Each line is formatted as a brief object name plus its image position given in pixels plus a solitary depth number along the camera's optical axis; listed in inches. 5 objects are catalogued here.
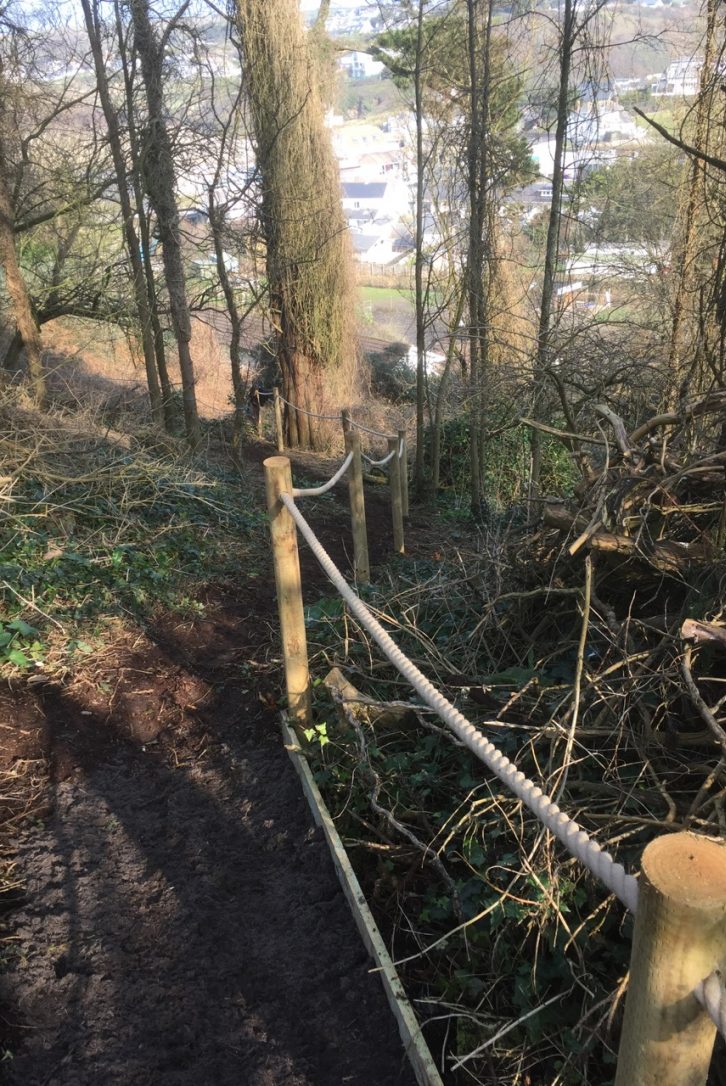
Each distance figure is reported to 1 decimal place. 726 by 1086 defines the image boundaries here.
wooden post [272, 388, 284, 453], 488.1
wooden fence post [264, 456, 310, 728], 126.5
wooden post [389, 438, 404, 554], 310.0
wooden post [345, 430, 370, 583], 238.4
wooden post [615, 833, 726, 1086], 35.7
